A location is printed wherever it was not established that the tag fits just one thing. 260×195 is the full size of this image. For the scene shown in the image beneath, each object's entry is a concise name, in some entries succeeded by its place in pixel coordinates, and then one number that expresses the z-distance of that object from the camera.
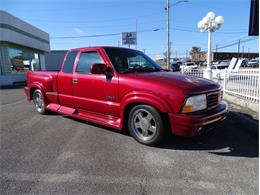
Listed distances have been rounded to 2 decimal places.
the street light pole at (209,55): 12.60
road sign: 35.46
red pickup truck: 3.56
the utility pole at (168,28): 24.09
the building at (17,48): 18.83
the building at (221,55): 84.68
